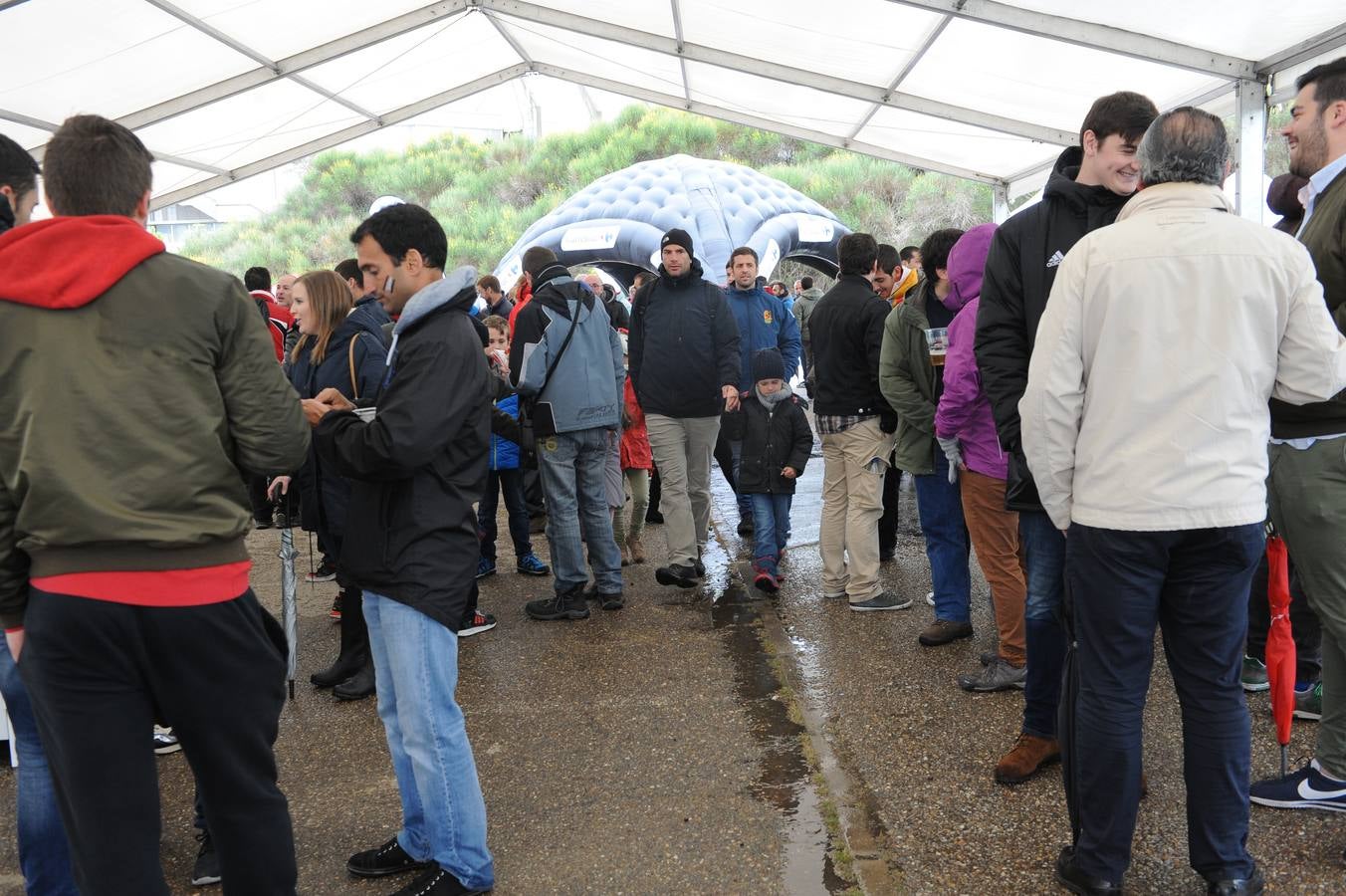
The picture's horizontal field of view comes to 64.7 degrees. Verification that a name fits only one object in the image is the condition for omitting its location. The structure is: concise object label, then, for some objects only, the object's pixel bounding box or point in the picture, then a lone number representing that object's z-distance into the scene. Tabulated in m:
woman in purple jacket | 4.38
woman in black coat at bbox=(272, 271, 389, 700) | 4.55
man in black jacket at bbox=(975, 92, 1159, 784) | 3.28
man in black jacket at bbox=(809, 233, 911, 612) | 5.68
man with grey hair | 2.57
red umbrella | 3.03
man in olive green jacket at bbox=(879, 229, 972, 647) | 5.09
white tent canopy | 8.03
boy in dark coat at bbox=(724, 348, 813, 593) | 6.11
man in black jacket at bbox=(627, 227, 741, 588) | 6.29
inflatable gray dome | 18.00
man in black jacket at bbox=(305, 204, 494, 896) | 2.83
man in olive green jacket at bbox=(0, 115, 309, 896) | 2.13
